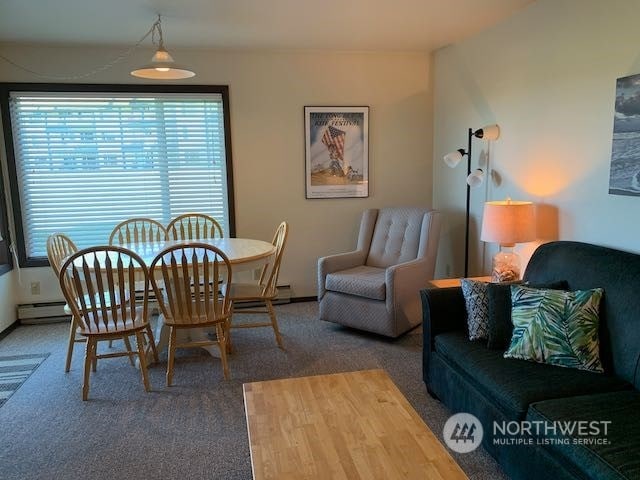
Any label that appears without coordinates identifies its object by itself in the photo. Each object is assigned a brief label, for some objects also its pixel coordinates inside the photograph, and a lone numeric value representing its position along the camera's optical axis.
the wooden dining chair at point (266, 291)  3.44
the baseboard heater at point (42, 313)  4.21
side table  3.28
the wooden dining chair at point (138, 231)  4.01
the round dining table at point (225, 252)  3.19
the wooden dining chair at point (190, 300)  2.83
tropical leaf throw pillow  2.13
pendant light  2.95
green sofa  1.63
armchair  3.54
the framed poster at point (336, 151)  4.51
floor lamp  3.59
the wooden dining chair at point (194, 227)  4.06
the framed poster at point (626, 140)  2.37
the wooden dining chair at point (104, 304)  2.72
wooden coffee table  1.57
